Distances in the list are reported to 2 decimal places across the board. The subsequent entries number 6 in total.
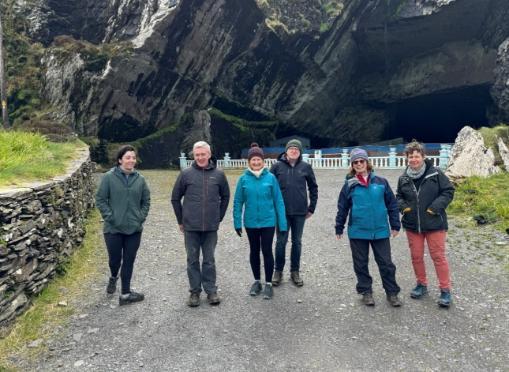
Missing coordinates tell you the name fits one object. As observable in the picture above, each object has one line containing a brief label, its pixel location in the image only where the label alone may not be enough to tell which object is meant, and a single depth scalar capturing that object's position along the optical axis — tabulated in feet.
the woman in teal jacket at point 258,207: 18.21
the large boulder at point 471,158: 43.19
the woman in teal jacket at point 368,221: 17.49
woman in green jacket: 18.19
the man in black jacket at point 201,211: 17.94
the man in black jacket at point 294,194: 19.60
